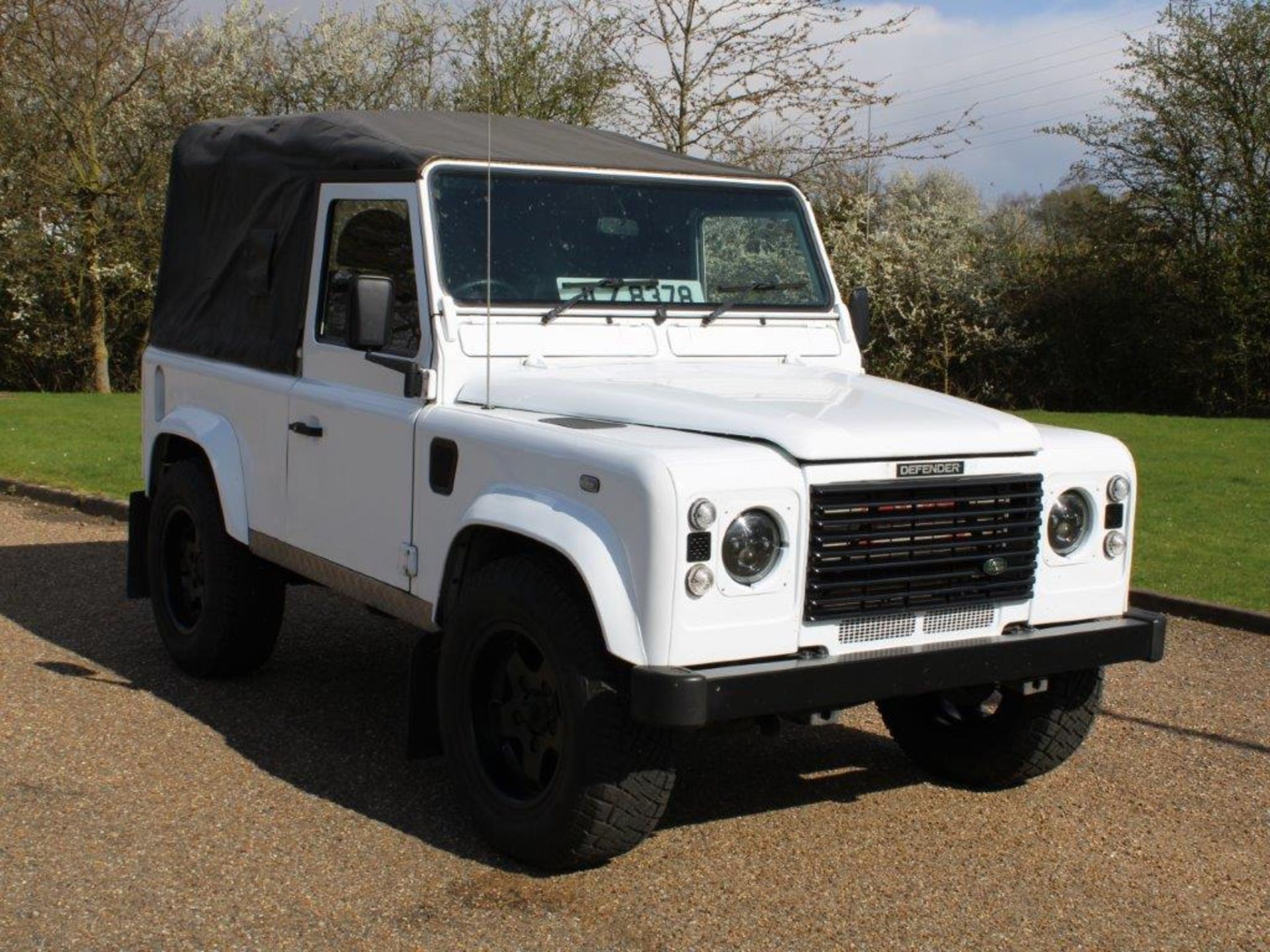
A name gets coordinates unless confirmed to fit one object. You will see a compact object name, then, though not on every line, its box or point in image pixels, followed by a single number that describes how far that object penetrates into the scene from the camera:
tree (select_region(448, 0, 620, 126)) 19.23
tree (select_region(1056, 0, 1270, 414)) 22.44
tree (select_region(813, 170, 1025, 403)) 23.70
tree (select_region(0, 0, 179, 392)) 22.42
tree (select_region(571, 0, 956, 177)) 15.36
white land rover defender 4.45
